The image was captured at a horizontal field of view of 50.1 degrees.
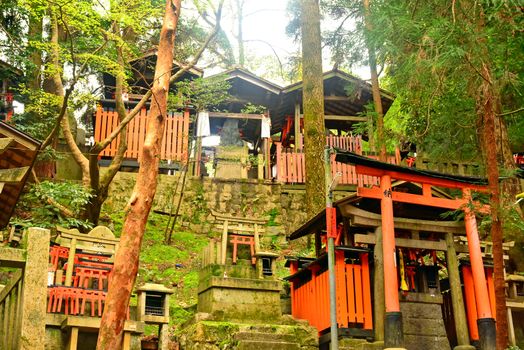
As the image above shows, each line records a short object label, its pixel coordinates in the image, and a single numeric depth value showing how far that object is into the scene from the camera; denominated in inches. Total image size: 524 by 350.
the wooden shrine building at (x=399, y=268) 383.9
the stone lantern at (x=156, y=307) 356.1
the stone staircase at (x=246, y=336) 376.8
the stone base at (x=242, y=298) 414.6
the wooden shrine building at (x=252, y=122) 741.9
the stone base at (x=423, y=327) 394.6
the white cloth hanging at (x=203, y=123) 790.5
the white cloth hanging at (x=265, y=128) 824.3
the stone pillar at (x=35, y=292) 219.8
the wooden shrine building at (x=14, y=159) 314.2
